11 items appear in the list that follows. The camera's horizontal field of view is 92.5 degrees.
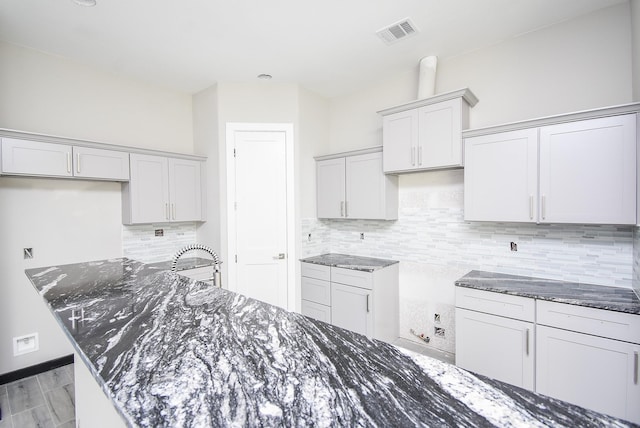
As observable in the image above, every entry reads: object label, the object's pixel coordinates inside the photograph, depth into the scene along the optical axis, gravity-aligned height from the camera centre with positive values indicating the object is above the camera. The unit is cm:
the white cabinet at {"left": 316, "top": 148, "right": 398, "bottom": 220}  335 +26
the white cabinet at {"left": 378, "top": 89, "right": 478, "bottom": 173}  272 +73
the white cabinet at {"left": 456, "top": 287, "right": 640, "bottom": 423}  188 -97
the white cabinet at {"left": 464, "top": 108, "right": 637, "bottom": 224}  206 +26
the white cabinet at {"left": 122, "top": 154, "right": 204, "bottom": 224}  325 +24
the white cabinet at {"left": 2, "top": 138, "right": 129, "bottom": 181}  251 +47
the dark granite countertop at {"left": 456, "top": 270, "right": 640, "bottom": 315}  196 -61
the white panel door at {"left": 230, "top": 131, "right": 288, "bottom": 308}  359 -5
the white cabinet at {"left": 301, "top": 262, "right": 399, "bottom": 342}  312 -95
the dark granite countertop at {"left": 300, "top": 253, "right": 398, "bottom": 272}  321 -59
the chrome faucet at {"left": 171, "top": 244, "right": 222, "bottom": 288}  201 -40
